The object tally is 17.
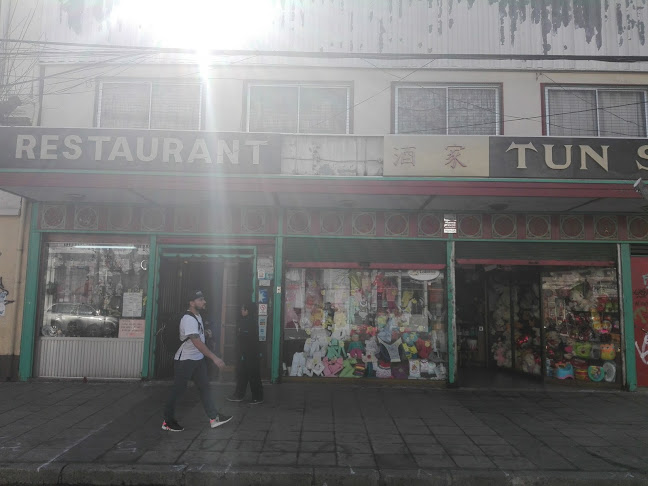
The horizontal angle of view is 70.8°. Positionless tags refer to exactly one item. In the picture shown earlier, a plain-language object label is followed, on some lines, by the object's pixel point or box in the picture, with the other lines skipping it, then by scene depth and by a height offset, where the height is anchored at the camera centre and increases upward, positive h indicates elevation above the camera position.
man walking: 5.55 -0.94
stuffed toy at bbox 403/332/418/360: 8.55 -1.01
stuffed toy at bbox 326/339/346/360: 8.54 -1.14
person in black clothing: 7.00 -1.08
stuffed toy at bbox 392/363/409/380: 8.48 -1.49
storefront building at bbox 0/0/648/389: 7.70 +1.56
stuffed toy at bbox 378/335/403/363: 8.54 -1.11
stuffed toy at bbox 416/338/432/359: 8.55 -1.08
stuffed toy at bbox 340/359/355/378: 8.46 -1.46
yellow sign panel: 7.38 +2.22
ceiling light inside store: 8.62 +0.75
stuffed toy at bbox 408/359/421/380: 8.48 -1.46
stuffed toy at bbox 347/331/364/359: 8.54 -1.08
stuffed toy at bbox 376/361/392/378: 8.48 -1.47
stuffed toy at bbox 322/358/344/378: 8.48 -1.41
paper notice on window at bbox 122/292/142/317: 8.52 -0.32
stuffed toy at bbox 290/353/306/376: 8.45 -1.40
